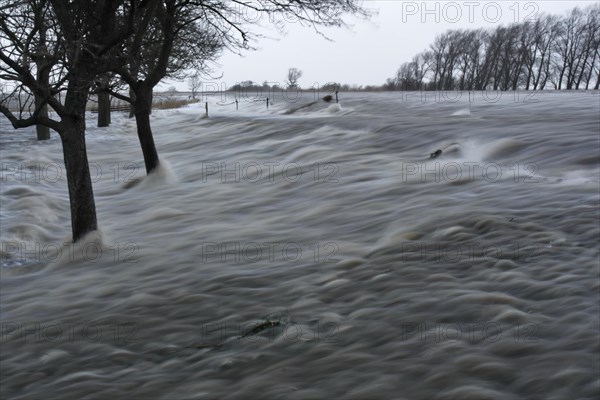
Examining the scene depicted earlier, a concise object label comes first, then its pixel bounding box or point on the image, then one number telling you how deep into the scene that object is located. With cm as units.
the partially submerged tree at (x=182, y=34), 1478
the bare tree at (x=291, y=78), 12269
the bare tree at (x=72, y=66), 830
